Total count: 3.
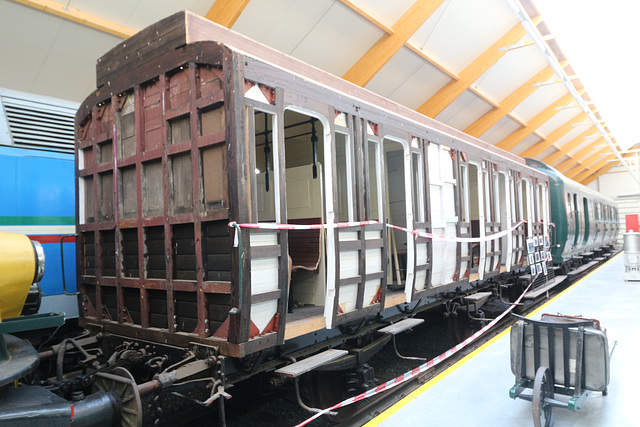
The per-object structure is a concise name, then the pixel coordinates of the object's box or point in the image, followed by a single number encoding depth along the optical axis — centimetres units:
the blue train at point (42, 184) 478
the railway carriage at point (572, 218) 1141
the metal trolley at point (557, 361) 312
